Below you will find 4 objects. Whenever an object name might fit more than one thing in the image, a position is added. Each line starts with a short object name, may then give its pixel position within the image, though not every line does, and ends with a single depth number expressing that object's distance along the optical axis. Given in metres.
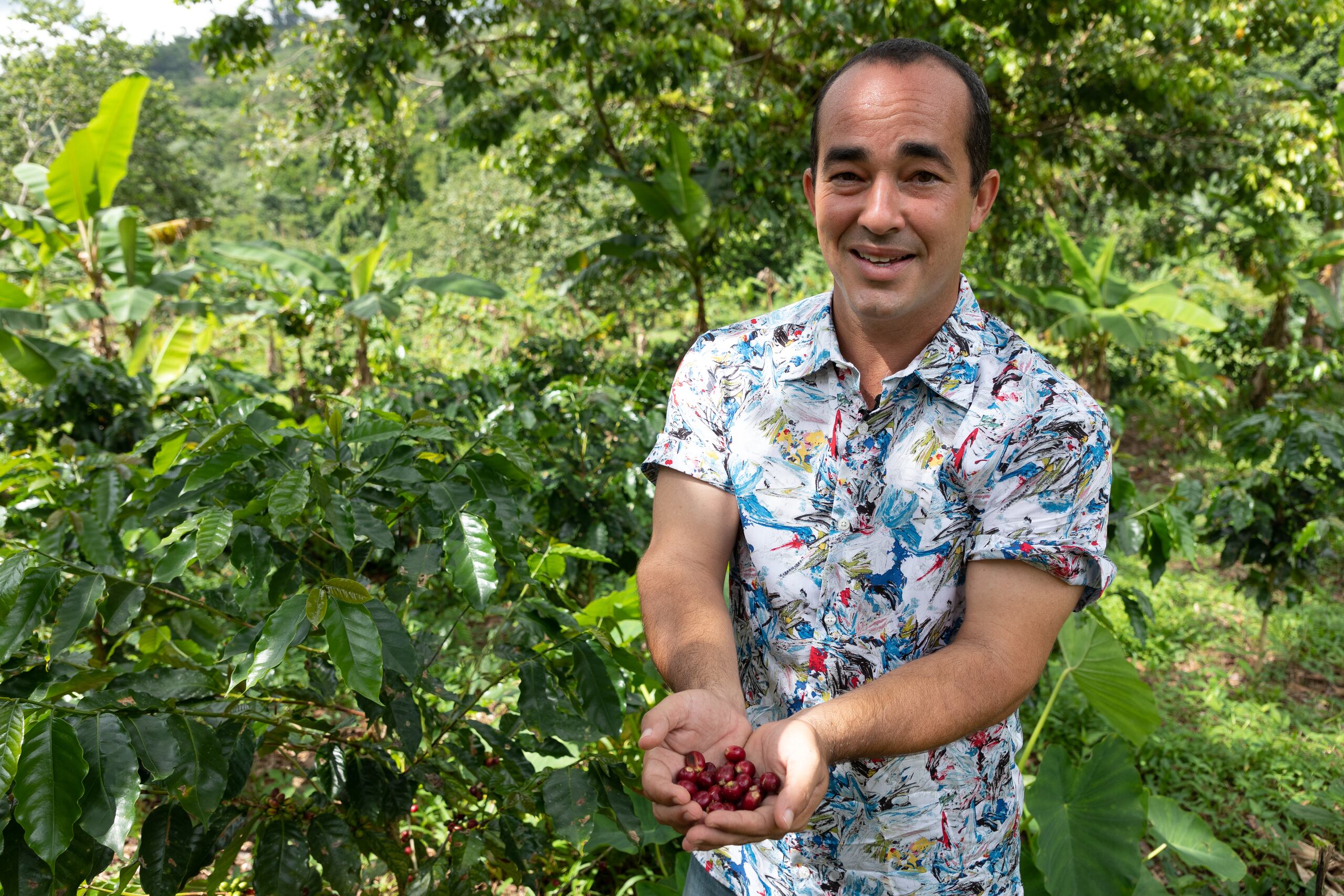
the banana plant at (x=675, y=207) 4.37
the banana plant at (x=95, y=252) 3.56
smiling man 1.03
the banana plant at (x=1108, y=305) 5.04
